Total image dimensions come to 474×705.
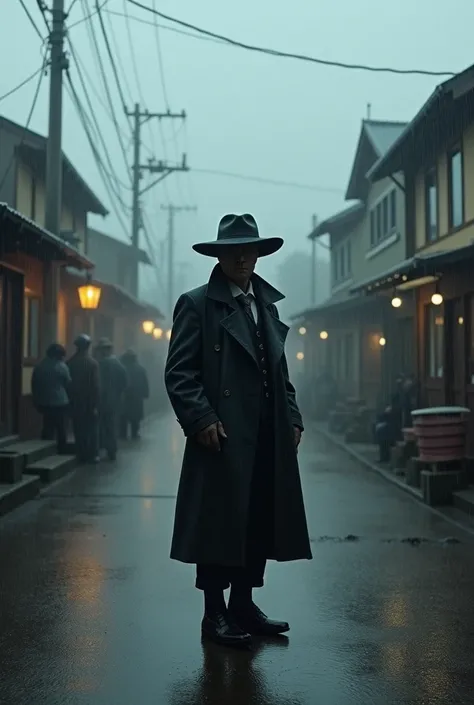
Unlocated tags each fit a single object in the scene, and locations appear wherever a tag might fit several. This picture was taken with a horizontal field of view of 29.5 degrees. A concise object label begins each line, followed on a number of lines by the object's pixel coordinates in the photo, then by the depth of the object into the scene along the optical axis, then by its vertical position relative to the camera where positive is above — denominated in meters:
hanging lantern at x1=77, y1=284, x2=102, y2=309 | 16.11 +1.54
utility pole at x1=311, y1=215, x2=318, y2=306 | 53.53 +6.47
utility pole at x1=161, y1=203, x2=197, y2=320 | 55.11 +8.90
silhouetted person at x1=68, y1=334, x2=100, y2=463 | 13.91 -0.28
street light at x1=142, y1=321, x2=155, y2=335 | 30.54 +1.88
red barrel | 10.23 -0.62
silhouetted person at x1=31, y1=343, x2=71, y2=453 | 13.08 -0.04
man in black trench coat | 4.41 -0.31
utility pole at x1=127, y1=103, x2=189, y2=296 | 29.48 +7.62
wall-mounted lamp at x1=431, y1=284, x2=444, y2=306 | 13.30 +1.25
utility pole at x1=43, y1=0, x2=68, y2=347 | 14.31 +4.03
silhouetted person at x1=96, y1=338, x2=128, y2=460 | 14.77 -0.15
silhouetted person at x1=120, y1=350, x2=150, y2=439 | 18.47 -0.28
